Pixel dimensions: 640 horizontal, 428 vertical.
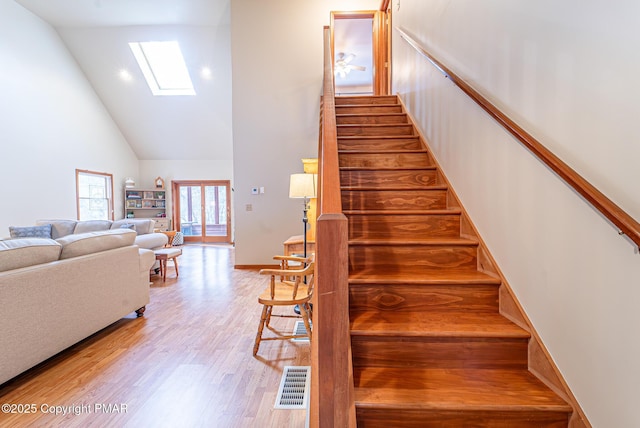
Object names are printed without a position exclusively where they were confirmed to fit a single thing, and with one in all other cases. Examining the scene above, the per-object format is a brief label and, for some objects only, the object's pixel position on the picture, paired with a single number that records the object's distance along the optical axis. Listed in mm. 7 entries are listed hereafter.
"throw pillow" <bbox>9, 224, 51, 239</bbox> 4977
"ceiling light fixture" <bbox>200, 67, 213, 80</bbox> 7203
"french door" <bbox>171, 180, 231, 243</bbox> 9797
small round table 4993
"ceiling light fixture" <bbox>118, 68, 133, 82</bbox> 7307
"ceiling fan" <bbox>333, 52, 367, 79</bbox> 6195
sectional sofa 1996
